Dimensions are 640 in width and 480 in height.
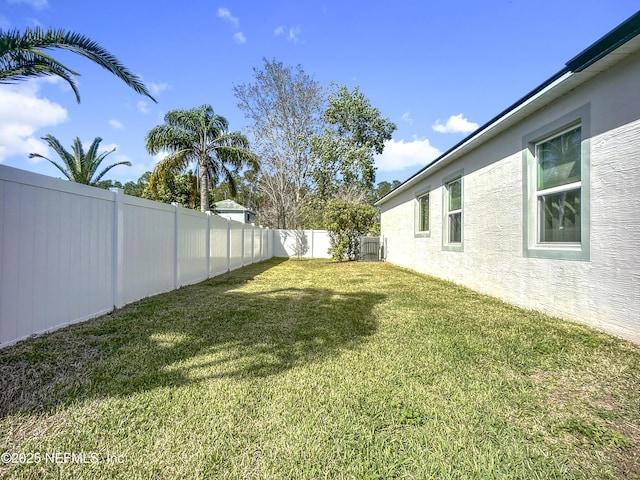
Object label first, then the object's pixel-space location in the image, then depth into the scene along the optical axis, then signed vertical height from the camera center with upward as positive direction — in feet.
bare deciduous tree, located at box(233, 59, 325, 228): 72.13 +26.50
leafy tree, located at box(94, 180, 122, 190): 156.56 +27.74
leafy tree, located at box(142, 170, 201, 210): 58.49 +8.72
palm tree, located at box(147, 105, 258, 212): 44.47 +13.16
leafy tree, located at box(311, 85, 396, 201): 73.26 +22.79
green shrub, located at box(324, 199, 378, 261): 50.93 +2.47
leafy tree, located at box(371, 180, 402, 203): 158.65 +27.91
